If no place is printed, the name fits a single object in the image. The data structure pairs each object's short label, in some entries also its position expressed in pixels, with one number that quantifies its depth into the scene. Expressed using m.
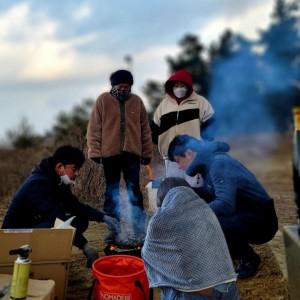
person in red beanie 4.91
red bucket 3.15
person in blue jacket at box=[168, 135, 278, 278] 3.78
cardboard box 3.41
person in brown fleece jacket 4.93
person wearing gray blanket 2.58
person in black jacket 3.83
